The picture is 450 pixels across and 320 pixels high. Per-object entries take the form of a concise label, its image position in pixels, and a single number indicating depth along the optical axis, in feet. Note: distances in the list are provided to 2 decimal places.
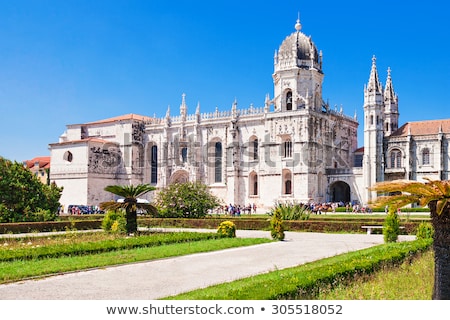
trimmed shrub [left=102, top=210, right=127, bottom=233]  88.41
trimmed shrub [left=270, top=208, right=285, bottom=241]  77.71
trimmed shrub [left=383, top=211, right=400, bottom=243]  71.26
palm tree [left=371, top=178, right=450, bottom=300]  31.86
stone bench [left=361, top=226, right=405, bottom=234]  90.12
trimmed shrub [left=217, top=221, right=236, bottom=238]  79.61
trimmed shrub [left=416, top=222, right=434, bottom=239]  68.54
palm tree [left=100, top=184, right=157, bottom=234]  83.05
